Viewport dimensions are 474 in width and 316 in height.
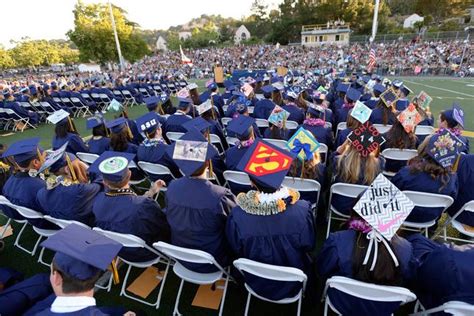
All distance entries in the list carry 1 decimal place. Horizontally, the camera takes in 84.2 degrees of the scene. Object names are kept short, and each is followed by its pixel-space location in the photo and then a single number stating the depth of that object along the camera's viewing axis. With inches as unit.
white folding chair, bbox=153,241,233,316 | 78.4
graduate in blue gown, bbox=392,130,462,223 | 105.0
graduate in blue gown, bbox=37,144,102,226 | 114.5
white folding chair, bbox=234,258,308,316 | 67.5
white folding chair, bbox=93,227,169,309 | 86.7
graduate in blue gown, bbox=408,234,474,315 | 62.6
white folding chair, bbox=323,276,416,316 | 60.3
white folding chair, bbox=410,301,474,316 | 58.2
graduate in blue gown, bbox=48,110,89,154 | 198.8
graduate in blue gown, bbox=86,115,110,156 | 191.9
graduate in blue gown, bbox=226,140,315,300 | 80.7
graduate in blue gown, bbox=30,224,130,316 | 54.4
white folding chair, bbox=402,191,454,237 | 97.7
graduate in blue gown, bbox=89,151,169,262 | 97.1
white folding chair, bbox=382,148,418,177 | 153.9
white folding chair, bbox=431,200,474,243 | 111.1
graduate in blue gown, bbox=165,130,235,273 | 92.4
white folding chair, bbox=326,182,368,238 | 109.9
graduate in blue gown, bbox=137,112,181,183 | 163.0
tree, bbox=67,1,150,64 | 1238.9
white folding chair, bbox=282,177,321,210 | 119.3
